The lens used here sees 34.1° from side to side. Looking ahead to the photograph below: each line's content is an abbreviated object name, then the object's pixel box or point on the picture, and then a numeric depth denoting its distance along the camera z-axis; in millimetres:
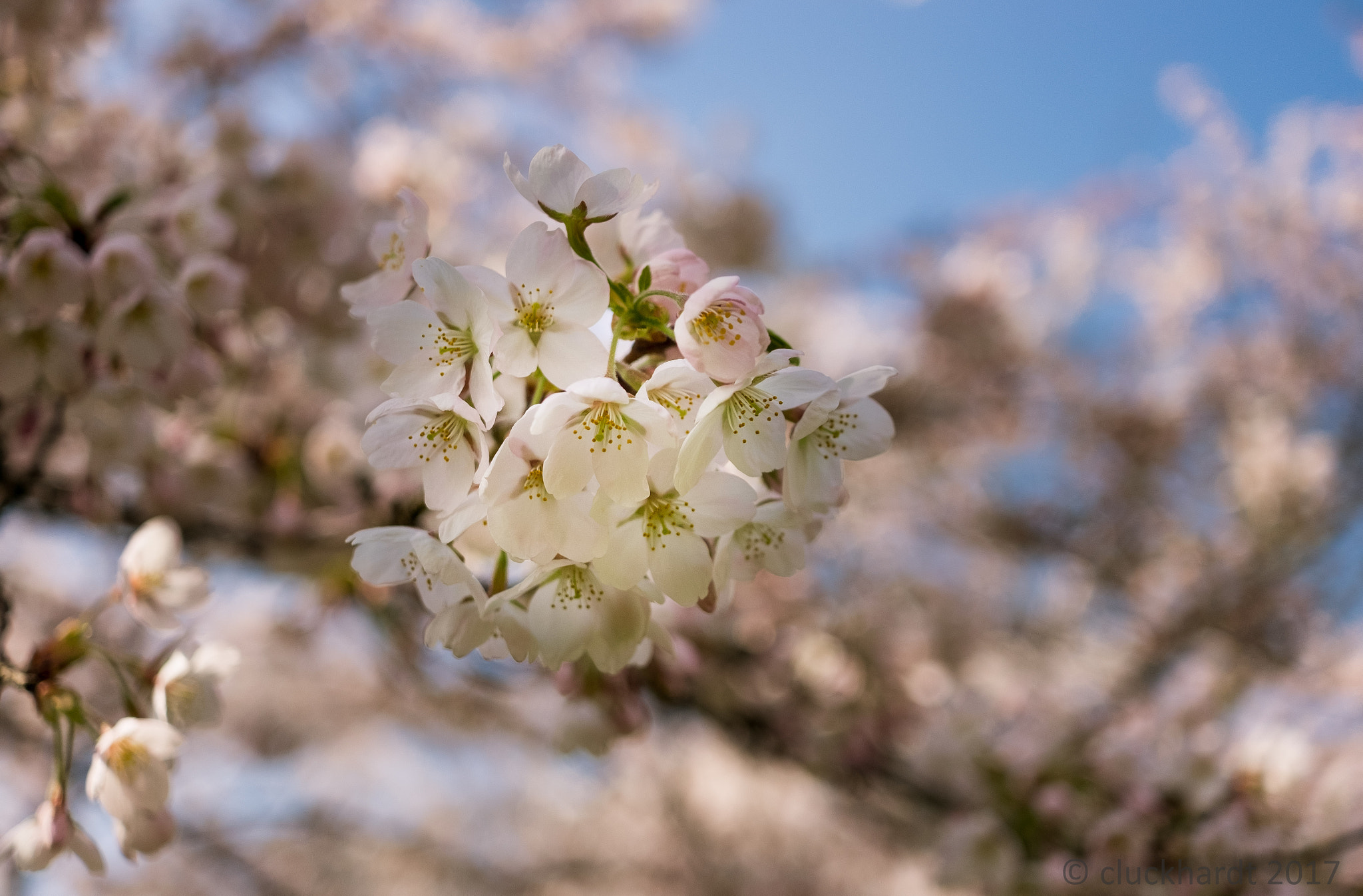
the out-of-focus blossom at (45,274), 521
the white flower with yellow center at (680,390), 435
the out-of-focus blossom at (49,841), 483
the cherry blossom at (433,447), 446
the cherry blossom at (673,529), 440
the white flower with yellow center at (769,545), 454
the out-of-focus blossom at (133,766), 479
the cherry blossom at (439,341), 443
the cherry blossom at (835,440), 450
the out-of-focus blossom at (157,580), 523
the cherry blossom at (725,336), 434
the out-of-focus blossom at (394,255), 469
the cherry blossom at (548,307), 441
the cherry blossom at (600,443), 433
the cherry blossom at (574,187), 450
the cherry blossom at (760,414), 436
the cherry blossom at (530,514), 437
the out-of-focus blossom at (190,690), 497
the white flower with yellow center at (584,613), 450
